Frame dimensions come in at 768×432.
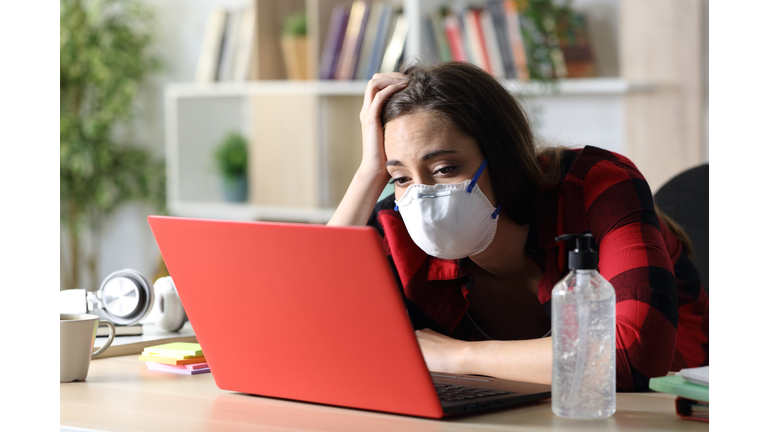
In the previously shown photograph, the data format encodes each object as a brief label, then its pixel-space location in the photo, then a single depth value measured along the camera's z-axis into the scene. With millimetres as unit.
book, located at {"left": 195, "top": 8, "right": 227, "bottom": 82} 3541
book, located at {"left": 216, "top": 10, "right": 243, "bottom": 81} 3525
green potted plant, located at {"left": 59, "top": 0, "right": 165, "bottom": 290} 3803
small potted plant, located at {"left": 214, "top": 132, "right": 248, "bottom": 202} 3611
